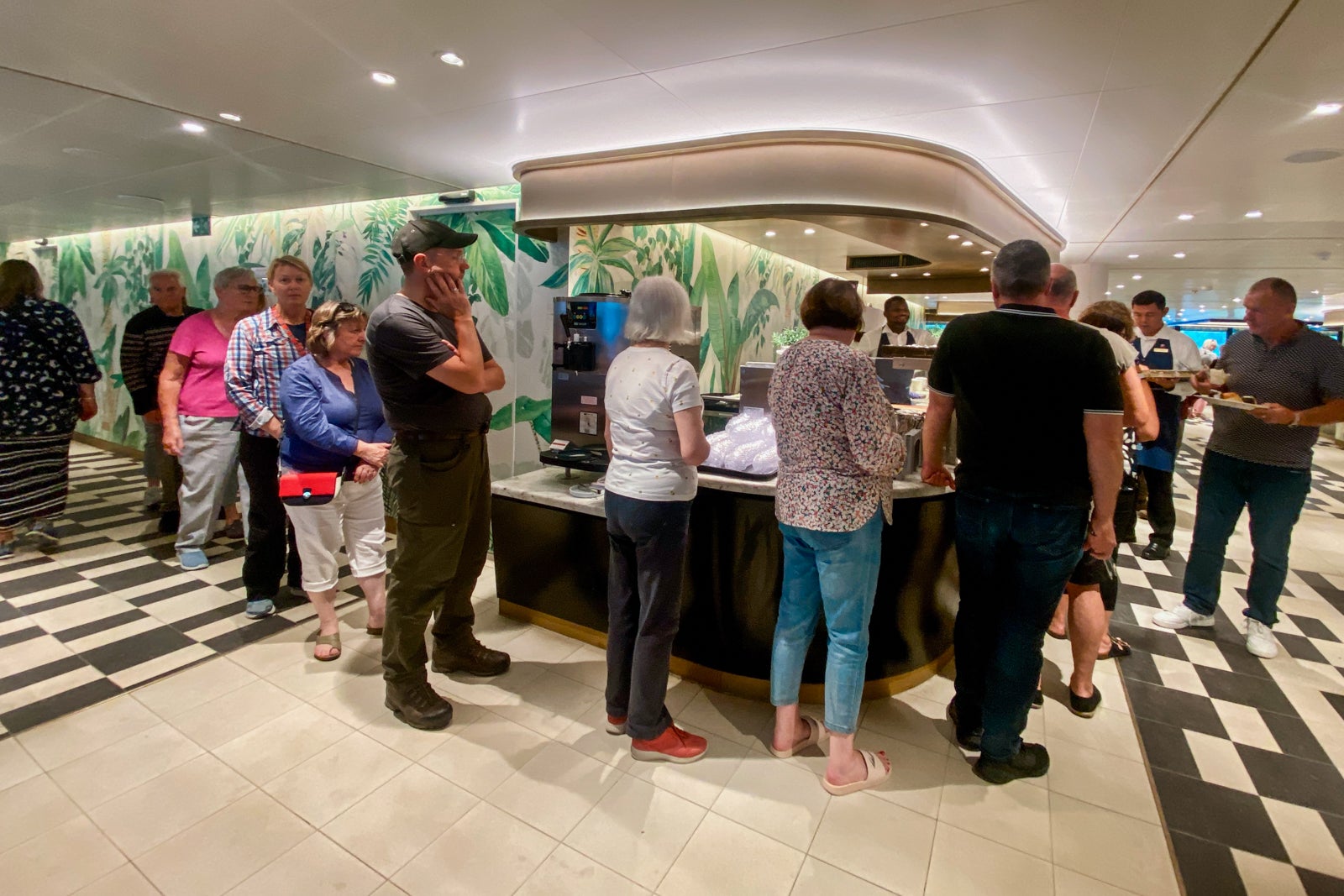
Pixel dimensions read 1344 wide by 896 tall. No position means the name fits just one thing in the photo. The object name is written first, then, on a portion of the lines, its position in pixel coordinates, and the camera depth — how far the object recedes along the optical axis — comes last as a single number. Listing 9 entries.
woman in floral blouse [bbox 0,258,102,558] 3.63
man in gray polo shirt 2.89
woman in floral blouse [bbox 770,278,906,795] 1.92
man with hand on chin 2.11
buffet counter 2.56
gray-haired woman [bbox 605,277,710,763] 2.01
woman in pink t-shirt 3.74
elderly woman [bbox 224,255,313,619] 3.07
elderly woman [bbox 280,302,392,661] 2.66
